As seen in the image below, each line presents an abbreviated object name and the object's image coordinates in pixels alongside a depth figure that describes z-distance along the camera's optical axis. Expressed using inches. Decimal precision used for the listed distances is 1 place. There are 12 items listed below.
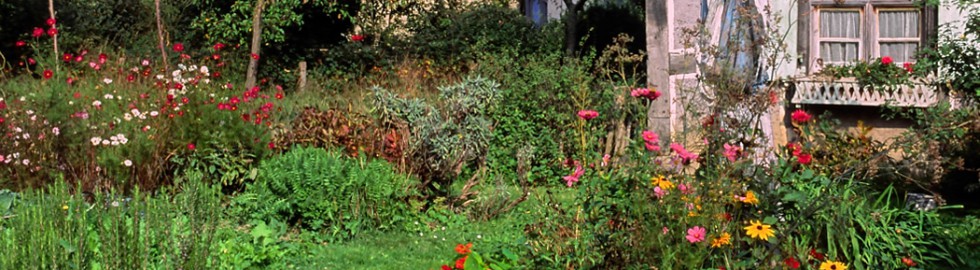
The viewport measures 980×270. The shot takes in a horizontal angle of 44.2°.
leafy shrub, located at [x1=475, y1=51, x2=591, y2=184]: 414.9
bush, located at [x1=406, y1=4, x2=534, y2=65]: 598.5
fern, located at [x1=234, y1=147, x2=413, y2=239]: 300.7
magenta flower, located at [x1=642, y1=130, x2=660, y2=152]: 219.5
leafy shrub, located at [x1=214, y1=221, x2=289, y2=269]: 248.2
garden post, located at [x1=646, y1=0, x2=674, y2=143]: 335.0
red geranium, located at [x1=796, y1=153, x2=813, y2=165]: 222.1
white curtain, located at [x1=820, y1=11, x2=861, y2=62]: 460.1
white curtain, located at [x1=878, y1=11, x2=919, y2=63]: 448.8
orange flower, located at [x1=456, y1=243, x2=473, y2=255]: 217.5
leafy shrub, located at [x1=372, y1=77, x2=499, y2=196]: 338.3
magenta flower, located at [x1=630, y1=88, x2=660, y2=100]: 231.3
